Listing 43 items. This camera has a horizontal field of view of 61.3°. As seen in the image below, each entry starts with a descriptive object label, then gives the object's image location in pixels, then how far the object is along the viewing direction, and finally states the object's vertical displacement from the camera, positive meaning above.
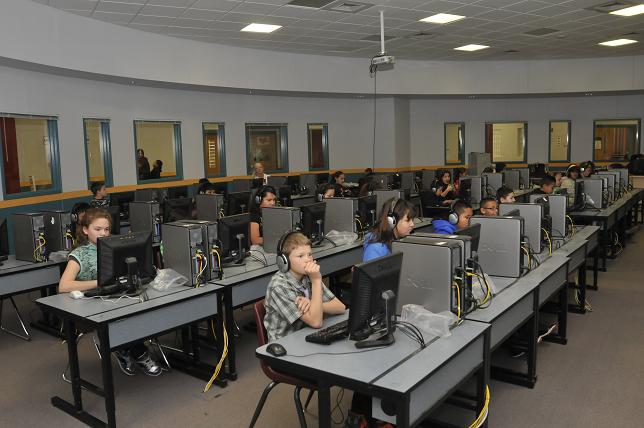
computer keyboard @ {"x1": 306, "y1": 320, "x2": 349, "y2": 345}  2.58 -0.84
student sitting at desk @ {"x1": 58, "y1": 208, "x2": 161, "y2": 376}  3.58 -0.59
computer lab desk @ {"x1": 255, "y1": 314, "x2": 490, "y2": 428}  2.15 -0.88
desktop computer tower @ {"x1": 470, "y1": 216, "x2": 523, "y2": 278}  3.75 -0.63
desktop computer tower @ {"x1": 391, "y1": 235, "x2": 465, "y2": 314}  2.86 -0.62
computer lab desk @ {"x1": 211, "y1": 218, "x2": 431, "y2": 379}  3.79 -0.87
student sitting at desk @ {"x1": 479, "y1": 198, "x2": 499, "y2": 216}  4.64 -0.44
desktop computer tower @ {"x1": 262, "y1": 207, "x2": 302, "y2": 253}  4.73 -0.54
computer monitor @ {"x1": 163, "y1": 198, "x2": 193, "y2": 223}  5.82 -0.48
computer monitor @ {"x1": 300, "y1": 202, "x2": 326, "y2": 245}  5.06 -0.57
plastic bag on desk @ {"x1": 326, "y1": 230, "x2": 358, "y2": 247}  5.29 -0.76
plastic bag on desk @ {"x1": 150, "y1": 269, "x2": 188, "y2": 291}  3.66 -0.78
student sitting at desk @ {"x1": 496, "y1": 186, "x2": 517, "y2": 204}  5.14 -0.39
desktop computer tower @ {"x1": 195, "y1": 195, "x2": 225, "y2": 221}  6.54 -0.52
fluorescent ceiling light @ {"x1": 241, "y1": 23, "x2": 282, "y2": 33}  8.50 +2.14
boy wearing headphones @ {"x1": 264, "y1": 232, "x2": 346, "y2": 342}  2.79 -0.68
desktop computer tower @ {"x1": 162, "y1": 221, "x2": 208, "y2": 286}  3.70 -0.60
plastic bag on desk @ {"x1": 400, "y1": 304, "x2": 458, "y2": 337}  2.69 -0.82
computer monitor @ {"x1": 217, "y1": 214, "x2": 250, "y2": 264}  4.27 -0.58
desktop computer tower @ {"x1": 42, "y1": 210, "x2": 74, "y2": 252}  4.93 -0.56
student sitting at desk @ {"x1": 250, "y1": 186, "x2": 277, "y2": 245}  5.17 -0.47
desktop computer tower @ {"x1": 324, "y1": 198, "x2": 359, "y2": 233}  5.46 -0.55
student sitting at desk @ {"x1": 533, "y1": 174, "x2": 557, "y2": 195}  6.75 -0.41
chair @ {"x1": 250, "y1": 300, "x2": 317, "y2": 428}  2.67 -1.10
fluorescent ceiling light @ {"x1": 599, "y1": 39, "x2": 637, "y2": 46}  10.68 +2.16
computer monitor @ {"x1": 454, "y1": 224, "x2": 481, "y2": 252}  3.42 -0.49
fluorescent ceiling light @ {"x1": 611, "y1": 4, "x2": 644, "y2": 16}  8.03 +2.11
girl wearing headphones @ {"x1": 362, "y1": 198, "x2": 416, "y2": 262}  3.48 -0.46
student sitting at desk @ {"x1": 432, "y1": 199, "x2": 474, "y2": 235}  4.35 -0.51
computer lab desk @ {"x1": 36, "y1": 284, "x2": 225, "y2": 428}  3.12 -0.93
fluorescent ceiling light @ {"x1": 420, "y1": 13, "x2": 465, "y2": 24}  8.20 +2.12
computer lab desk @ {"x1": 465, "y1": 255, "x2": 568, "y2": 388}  3.08 -0.96
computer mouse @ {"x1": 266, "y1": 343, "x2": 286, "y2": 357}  2.46 -0.85
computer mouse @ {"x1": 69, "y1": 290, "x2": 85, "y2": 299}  3.43 -0.80
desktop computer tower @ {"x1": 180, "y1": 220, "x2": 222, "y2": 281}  3.77 -0.57
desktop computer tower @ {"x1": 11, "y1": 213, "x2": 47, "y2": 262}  4.85 -0.61
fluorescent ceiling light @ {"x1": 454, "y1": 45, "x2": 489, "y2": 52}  10.93 +2.19
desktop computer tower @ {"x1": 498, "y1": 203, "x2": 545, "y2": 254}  4.35 -0.55
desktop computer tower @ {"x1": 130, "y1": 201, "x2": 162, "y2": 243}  5.86 -0.55
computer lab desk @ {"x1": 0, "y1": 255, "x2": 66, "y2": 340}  4.49 -0.90
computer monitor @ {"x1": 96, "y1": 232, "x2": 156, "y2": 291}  3.38 -0.58
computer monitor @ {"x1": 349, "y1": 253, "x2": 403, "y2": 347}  2.42 -0.63
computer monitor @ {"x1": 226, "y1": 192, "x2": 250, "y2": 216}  6.20 -0.45
